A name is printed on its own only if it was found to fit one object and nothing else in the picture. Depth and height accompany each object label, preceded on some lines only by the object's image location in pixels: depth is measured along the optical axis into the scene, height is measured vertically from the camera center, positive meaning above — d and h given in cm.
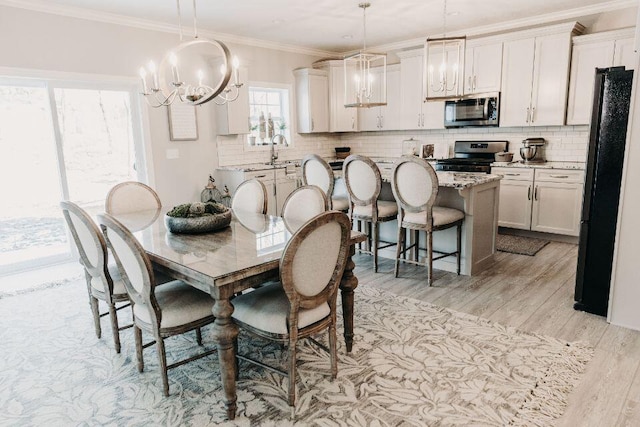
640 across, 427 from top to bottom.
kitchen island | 386 -76
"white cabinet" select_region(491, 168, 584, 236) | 487 -74
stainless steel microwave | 558 +38
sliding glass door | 437 -8
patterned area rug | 209 -132
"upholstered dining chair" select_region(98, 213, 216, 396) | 201 -81
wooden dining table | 195 -57
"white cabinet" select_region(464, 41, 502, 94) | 548 +93
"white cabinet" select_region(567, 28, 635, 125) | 463 +85
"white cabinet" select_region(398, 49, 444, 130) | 622 +61
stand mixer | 539 -13
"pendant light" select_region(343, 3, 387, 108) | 405 +79
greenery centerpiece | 265 -46
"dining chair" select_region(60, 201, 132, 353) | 241 -68
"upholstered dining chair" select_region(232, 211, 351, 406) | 191 -73
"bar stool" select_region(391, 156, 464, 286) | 361 -55
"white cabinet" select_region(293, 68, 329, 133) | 665 +69
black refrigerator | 284 -35
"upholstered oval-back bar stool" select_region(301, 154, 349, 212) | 421 -34
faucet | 639 -1
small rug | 477 -125
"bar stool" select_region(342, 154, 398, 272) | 396 -50
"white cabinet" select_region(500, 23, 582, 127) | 498 +73
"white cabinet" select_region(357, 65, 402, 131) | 662 +48
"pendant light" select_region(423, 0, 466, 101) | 577 +109
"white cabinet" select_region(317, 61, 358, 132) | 681 +60
